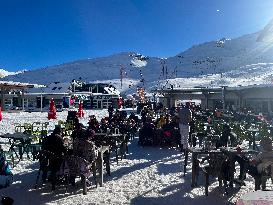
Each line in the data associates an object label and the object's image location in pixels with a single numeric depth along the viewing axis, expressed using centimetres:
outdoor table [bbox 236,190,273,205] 215
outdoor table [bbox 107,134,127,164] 606
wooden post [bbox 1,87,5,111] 1878
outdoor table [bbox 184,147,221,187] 413
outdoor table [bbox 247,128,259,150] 673
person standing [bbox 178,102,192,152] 620
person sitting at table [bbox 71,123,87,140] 455
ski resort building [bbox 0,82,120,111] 2855
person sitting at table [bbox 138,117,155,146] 749
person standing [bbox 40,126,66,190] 412
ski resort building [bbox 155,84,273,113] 1339
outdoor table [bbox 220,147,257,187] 400
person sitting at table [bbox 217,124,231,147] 545
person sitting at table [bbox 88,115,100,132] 718
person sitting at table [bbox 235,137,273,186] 374
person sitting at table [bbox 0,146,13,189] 342
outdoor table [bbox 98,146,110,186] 428
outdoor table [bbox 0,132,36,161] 597
